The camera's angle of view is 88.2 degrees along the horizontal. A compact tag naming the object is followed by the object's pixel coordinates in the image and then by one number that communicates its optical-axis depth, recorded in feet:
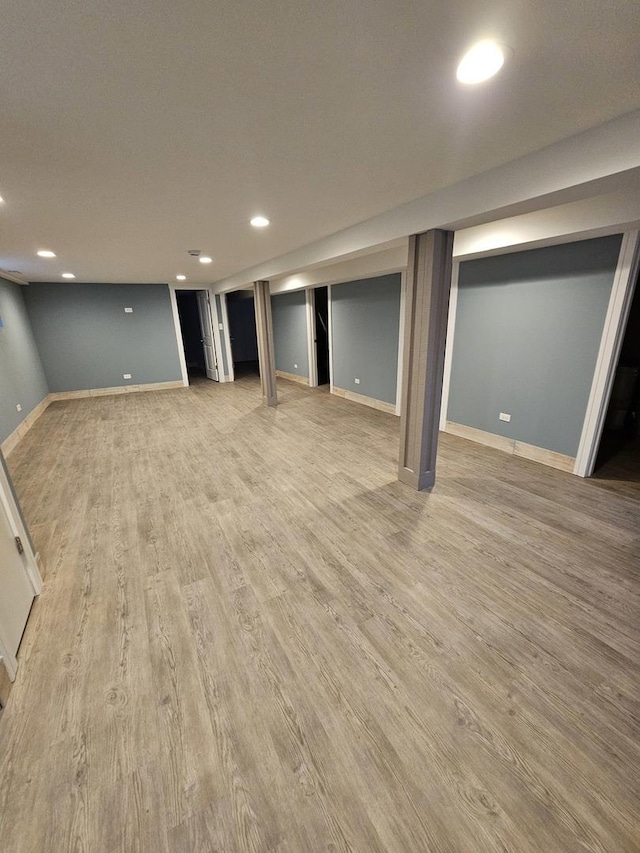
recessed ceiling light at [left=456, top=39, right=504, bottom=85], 3.69
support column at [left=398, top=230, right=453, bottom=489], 8.68
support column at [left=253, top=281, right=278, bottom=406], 19.06
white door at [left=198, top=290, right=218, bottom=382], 27.48
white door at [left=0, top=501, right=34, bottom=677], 5.18
